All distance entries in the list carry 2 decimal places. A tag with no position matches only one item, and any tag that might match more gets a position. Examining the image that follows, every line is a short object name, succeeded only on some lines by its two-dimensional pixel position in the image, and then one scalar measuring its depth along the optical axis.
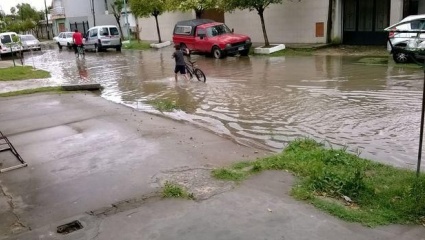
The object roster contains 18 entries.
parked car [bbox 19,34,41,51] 36.28
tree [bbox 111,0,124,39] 41.67
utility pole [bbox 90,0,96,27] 50.44
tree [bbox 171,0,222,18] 26.97
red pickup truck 22.16
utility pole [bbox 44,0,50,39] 63.01
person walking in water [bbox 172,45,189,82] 15.10
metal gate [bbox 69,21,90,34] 54.06
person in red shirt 28.57
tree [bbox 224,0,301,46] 22.14
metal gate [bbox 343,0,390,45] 22.33
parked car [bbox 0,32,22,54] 32.10
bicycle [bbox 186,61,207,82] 15.12
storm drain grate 4.62
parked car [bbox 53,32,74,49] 38.88
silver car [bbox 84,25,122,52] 32.53
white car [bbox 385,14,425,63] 15.19
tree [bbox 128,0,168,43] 31.84
